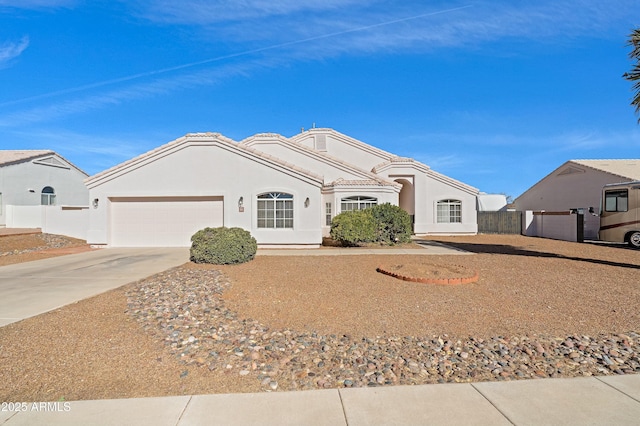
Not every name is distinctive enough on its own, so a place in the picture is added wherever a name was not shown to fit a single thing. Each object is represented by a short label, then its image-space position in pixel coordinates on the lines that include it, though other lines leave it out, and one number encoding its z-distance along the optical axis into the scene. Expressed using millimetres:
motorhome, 17484
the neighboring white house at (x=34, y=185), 23205
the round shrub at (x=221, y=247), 11086
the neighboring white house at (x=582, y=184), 23375
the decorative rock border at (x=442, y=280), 8445
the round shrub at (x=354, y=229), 16016
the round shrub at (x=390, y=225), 16656
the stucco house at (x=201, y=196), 16047
